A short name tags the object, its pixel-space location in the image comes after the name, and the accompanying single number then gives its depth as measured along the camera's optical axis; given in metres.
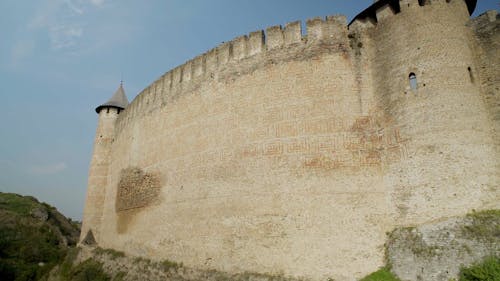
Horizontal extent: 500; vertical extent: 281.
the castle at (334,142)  8.51
